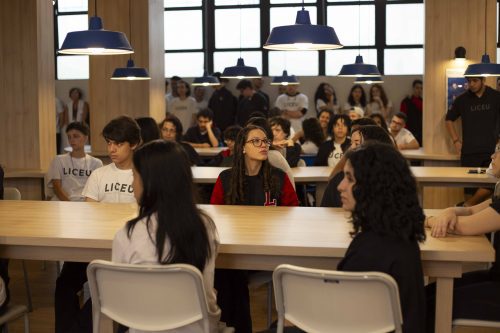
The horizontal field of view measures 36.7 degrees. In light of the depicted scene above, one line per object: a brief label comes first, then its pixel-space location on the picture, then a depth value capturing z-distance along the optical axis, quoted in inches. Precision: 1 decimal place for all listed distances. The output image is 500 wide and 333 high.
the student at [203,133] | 385.4
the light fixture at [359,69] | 350.6
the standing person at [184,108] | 503.6
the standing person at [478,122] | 326.3
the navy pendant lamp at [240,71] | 371.9
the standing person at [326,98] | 542.3
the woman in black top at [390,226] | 100.3
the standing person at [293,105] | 500.4
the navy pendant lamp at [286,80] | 480.1
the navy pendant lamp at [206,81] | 452.4
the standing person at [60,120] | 553.3
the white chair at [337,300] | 95.0
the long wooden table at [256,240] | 117.1
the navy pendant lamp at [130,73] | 320.5
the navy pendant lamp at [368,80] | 471.5
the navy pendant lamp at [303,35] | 179.3
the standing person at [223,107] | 530.3
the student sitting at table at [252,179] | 175.8
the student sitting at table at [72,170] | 237.5
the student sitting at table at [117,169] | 173.8
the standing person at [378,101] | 523.5
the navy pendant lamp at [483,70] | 293.0
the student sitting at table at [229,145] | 262.8
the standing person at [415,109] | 524.7
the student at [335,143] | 275.7
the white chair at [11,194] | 193.6
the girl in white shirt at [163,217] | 106.2
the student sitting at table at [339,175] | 172.7
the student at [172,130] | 288.8
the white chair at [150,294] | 101.9
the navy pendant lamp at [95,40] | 181.2
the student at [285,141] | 277.1
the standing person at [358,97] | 528.1
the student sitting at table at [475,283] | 120.7
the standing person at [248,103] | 510.6
